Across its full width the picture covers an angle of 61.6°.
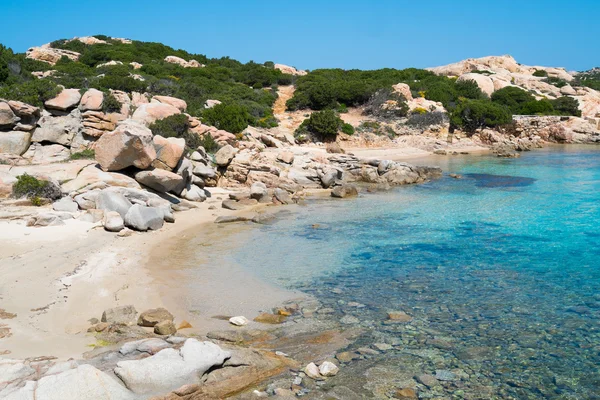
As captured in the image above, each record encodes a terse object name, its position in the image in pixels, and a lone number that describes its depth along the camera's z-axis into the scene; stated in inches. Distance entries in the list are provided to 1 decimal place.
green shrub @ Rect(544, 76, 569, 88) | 2886.3
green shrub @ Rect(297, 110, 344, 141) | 1486.2
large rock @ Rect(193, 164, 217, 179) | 834.6
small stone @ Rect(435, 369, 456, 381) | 272.2
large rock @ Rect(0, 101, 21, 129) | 775.7
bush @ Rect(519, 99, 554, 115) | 2234.3
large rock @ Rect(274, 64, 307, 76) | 2528.1
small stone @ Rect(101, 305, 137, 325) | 327.3
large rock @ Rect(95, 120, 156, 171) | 652.7
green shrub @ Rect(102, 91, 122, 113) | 921.5
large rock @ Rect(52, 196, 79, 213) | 575.2
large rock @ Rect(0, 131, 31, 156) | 767.7
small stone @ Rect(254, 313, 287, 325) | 350.2
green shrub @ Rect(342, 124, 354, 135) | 1557.6
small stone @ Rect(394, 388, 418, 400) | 255.3
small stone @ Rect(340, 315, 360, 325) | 347.6
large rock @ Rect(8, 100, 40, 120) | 786.4
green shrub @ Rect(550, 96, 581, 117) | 2290.8
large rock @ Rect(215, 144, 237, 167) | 915.4
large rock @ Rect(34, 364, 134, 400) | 207.9
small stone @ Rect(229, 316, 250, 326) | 340.5
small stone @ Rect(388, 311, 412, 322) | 350.9
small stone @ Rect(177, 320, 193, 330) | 333.1
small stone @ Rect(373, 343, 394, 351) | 307.4
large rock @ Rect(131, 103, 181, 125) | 971.3
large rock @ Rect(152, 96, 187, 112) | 1139.3
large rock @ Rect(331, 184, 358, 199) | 871.1
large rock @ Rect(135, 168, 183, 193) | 677.3
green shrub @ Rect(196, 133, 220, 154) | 976.3
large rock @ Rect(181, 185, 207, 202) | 759.4
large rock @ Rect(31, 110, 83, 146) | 812.0
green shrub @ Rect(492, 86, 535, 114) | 2300.0
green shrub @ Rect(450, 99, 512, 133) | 1845.5
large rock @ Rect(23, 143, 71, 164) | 775.1
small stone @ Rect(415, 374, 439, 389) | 266.5
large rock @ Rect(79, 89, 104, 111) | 874.8
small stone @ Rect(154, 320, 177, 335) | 310.9
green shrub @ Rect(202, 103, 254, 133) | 1172.5
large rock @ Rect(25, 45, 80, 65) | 1823.2
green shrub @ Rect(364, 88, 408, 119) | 1772.9
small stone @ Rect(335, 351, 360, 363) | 291.7
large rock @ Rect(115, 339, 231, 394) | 226.4
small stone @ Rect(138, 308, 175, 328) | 324.2
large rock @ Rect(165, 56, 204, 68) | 2188.7
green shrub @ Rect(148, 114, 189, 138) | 920.9
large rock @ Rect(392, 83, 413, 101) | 1919.3
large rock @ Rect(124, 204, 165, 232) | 562.3
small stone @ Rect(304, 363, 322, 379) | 270.8
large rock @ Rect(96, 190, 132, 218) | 586.1
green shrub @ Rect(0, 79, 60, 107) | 838.5
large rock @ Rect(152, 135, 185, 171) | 724.7
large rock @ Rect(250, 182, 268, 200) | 805.2
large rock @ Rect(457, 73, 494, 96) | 2444.6
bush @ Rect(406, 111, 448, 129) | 1749.5
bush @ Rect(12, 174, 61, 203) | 596.1
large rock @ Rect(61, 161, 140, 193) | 636.1
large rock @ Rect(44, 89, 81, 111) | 854.5
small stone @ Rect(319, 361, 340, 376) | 272.8
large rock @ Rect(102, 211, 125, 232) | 535.8
